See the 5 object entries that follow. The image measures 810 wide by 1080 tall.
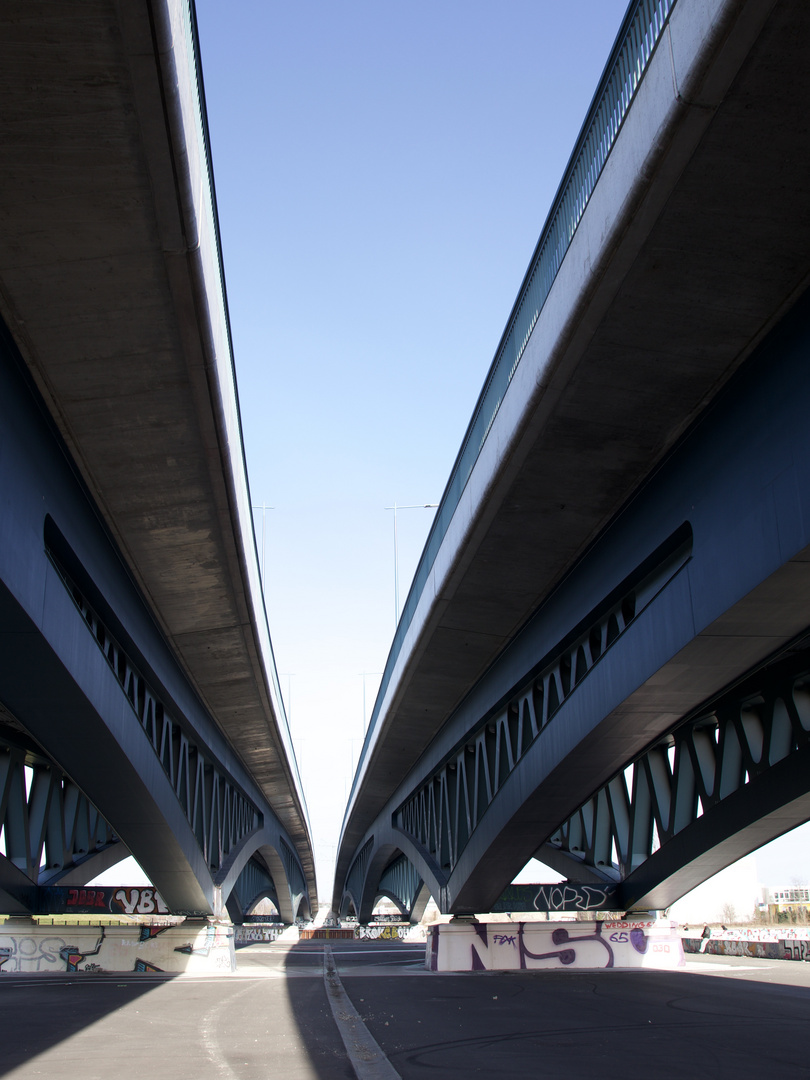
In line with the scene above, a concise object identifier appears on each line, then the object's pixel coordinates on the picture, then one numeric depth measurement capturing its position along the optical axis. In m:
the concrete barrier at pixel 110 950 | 25.03
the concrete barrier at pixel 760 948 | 27.38
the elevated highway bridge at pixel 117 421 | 7.15
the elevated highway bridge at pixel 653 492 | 7.67
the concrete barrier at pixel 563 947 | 24.31
